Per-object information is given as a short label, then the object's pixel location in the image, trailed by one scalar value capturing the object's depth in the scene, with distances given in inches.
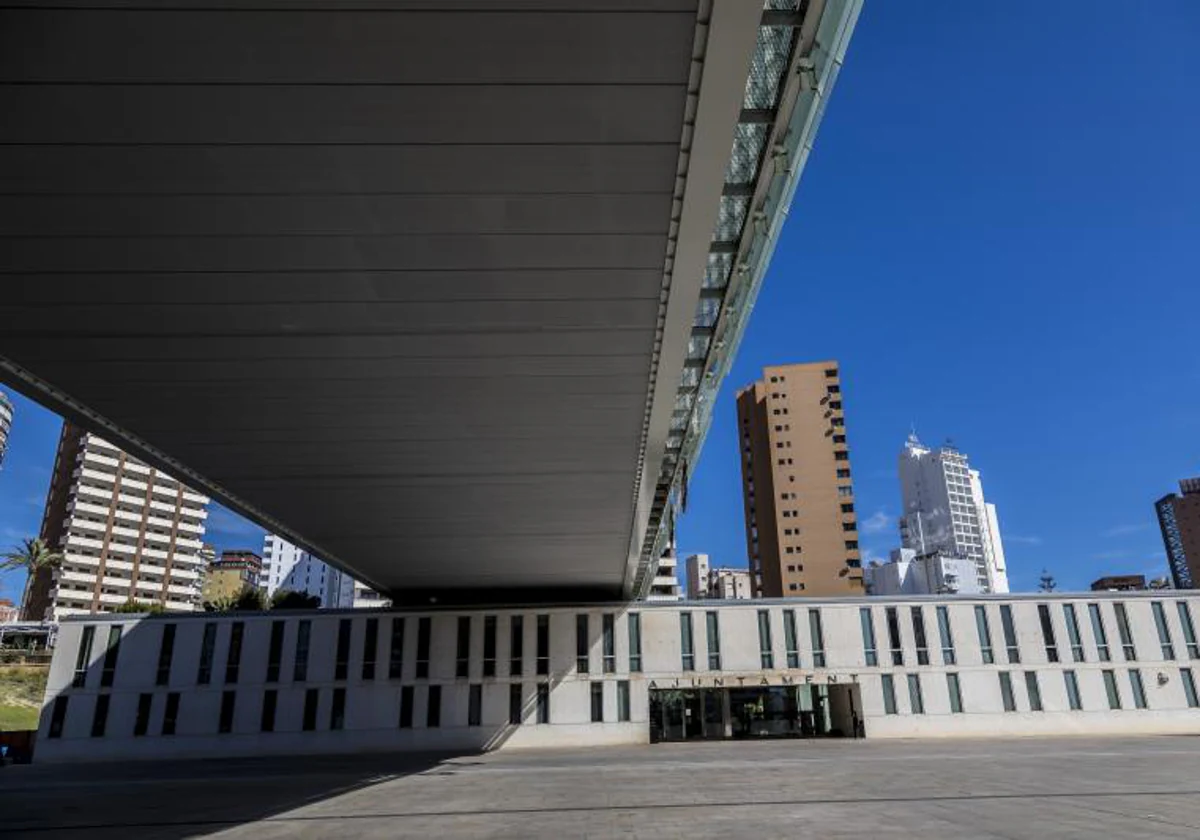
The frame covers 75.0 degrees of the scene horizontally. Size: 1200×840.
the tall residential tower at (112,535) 4579.2
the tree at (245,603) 2768.2
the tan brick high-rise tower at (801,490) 4035.4
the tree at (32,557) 3676.2
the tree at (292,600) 2923.2
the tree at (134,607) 2941.2
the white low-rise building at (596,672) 1541.6
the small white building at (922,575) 4237.2
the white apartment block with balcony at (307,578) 5438.0
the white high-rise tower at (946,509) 6692.9
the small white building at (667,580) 3949.3
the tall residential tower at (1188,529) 7263.8
